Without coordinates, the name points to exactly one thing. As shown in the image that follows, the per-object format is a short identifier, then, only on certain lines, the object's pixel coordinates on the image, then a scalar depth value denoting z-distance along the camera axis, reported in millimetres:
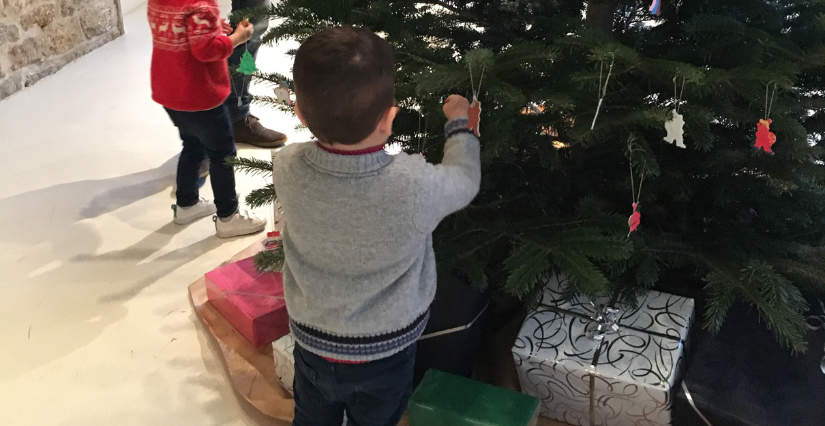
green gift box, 1082
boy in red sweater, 1629
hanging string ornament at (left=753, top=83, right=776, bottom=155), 856
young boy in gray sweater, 825
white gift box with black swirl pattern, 1104
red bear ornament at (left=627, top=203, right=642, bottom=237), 962
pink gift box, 1451
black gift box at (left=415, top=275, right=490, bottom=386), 1216
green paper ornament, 1366
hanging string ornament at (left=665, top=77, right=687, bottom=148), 840
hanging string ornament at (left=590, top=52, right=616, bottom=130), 854
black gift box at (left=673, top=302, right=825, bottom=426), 1034
